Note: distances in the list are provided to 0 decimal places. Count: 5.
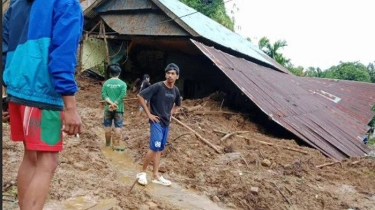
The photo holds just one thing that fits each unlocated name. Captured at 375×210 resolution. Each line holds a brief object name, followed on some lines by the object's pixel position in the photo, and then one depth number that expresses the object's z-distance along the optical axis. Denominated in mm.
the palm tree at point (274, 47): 23531
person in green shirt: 6176
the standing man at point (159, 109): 4637
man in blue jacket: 1969
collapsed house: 8852
